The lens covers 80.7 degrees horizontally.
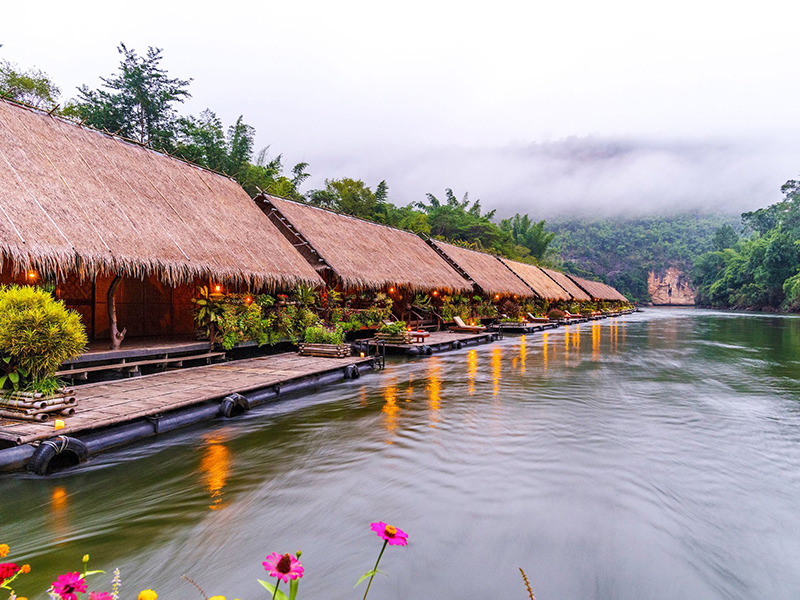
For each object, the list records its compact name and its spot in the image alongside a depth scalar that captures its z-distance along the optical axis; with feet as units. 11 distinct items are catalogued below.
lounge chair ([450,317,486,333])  74.18
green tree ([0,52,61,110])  93.71
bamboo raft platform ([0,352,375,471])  17.60
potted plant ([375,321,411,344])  51.70
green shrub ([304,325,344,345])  41.65
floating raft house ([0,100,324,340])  25.57
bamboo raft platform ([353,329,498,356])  50.75
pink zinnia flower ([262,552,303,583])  5.10
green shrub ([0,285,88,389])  18.12
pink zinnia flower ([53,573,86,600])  5.10
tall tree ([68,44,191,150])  103.24
